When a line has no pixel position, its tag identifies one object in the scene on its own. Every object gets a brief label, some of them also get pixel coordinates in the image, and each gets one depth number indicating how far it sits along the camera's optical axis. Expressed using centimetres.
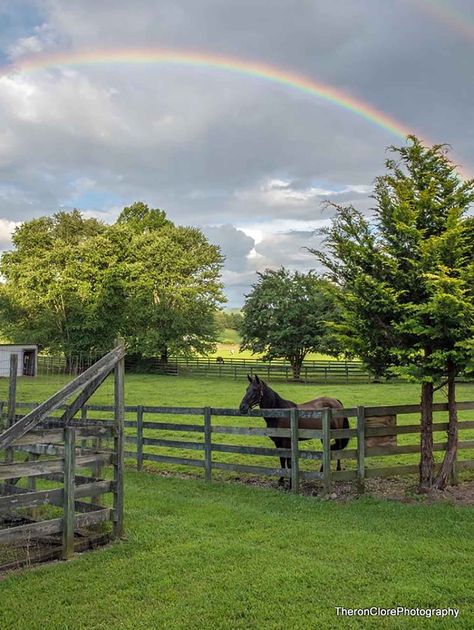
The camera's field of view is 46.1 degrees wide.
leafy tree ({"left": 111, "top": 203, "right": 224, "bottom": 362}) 4619
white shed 4269
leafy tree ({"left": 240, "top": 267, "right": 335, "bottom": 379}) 3825
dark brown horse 1013
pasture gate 565
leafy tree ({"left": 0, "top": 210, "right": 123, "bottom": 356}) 4550
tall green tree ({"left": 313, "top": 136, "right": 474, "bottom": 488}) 824
